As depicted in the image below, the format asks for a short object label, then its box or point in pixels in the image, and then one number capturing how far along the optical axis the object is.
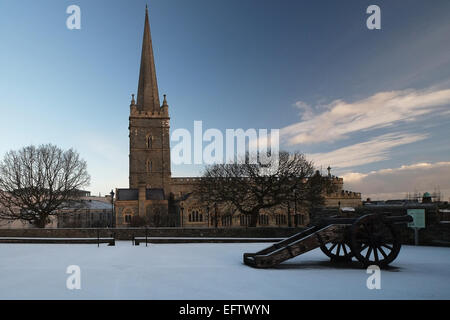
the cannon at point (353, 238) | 9.47
